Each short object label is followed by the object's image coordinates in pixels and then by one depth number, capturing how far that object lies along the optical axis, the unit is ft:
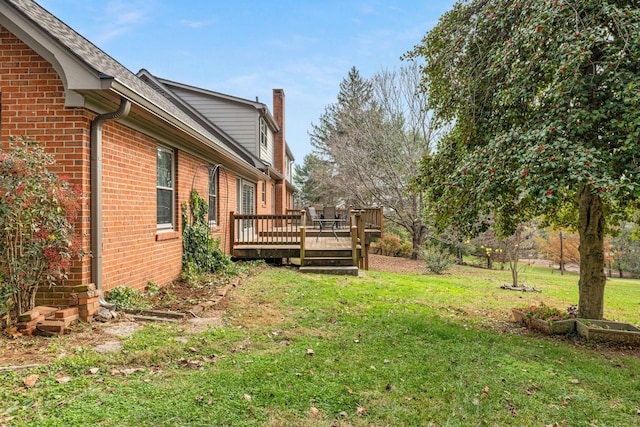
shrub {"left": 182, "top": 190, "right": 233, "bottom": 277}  25.27
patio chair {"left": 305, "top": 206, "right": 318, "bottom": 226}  48.56
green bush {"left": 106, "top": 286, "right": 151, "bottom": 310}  16.33
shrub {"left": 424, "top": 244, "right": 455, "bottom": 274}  49.52
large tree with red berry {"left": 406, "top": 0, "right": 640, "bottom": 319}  13.76
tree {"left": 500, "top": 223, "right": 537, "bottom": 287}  38.60
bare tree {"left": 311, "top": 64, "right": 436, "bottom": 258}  63.16
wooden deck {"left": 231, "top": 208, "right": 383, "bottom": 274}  33.50
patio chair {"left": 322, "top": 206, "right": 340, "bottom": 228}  49.61
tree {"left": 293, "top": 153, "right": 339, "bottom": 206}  86.02
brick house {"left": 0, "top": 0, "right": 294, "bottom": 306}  14.48
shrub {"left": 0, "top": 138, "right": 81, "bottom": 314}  12.33
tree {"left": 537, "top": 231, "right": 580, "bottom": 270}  96.29
